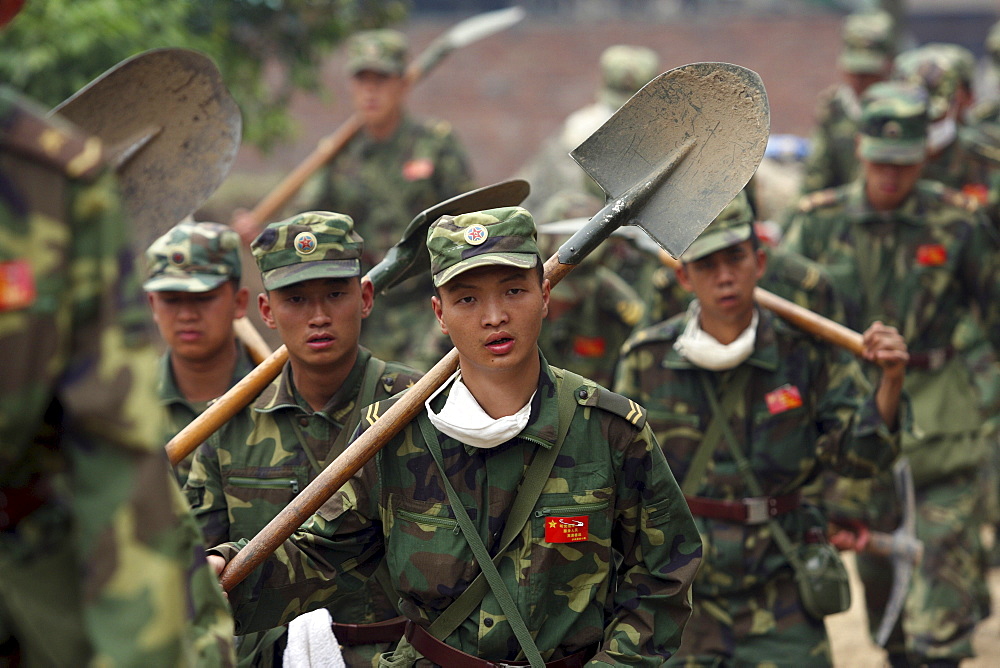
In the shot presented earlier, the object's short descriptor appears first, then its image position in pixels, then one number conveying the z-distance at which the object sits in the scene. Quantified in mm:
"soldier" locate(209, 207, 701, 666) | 7844
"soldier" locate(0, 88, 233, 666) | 5027
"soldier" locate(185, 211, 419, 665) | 9547
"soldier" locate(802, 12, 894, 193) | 22125
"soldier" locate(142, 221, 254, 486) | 11312
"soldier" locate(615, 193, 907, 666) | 11242
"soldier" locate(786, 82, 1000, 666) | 15047
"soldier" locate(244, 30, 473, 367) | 21156
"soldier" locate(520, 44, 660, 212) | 25203
